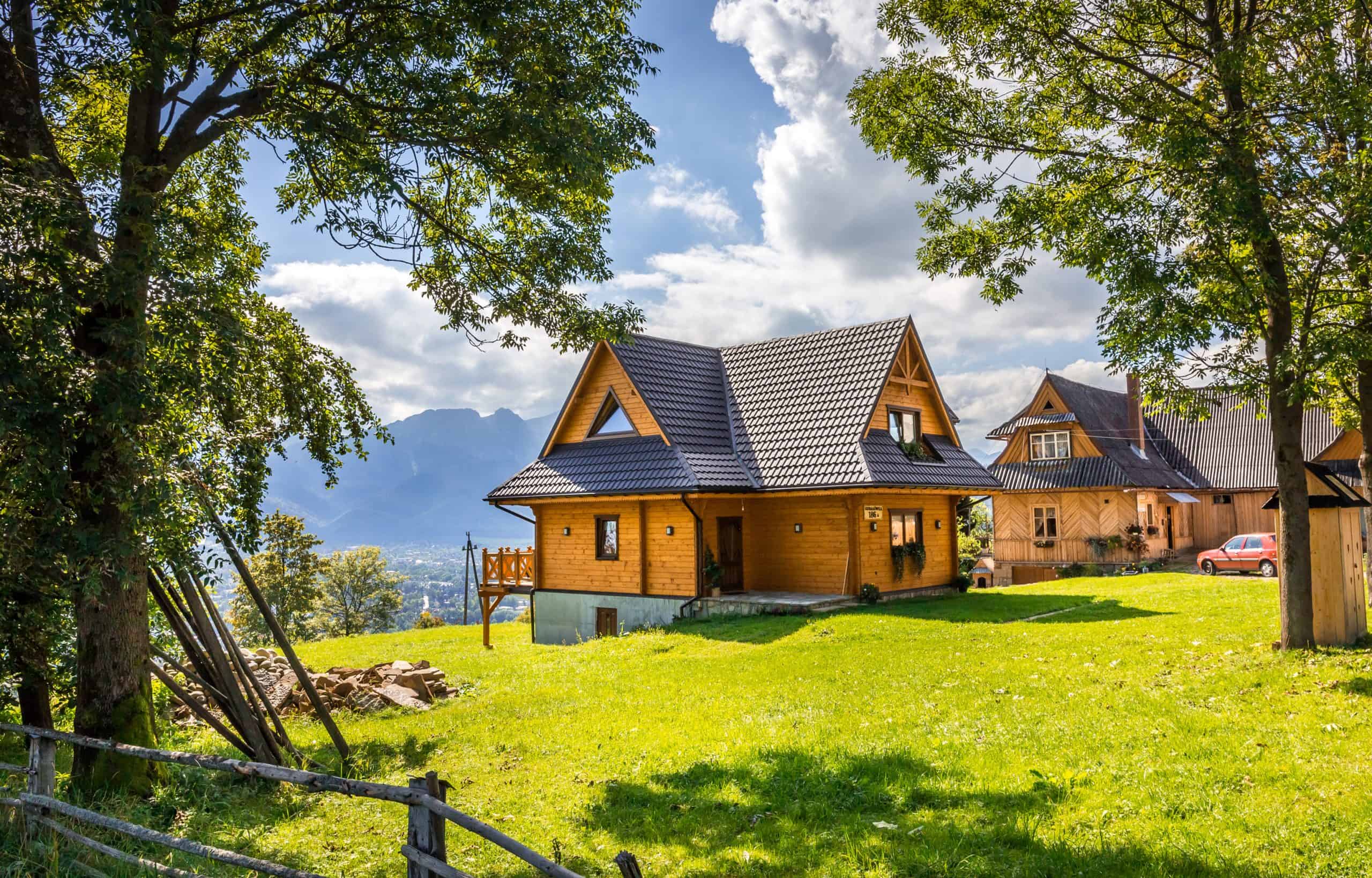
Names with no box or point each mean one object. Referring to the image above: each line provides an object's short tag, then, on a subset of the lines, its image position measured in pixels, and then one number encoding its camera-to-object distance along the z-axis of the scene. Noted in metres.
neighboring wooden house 33.97
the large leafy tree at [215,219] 6.60
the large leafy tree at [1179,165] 9.56
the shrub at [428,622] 34.03
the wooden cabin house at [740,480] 19.97
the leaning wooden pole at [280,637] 8.16
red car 26.61
